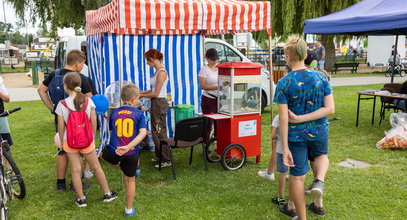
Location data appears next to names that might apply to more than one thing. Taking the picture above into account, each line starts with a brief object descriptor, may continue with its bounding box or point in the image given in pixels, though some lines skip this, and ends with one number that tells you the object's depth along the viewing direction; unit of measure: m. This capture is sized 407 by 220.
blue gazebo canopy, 6.46
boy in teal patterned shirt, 2.87
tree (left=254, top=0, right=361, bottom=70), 17.06
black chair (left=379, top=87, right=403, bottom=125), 7.43
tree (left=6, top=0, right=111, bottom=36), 16.70
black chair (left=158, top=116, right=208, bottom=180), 4.53
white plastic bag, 5.71
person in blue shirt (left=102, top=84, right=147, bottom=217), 3.46
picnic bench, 21.22
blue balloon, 4.06
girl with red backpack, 3.49
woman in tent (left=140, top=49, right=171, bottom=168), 4.79
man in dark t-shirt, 4.02
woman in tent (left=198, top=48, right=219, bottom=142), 5.36
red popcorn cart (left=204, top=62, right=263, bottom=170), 4.82
